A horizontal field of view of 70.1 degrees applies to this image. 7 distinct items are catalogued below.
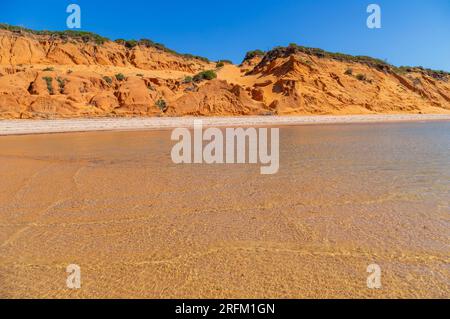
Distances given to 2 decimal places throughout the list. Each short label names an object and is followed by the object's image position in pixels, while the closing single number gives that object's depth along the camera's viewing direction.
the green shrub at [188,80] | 28.87
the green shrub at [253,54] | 49.15
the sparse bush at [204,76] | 30.56
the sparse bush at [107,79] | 26.10
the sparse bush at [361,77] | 34.99
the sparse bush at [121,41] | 41.03
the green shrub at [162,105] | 24.12
